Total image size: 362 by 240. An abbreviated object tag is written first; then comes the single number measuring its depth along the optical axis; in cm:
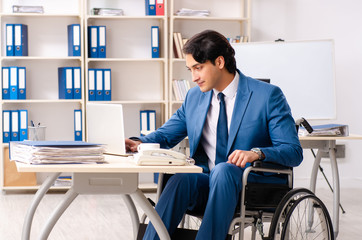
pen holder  503
